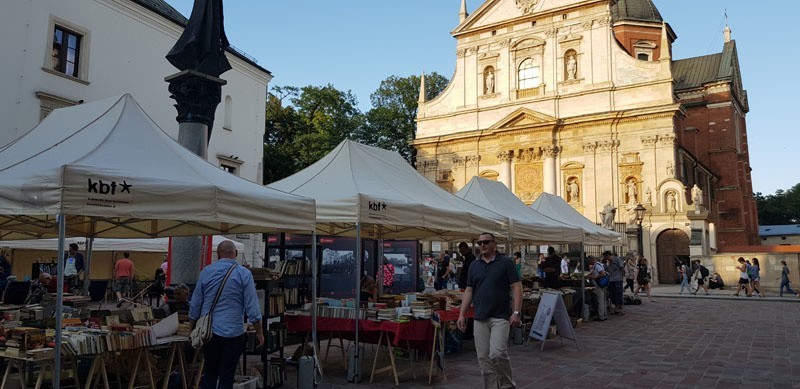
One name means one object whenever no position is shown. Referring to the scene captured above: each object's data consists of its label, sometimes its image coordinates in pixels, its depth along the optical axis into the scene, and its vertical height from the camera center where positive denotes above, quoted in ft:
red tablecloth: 23.85 -2.87
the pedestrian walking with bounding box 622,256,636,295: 68.85 -1.13
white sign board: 32.60 -3.08
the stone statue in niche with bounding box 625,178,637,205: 116.67 +14.64
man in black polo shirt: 19.22 -1.70
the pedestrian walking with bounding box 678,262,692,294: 78.97 -1.74
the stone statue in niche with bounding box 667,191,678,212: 101.35 +10.54
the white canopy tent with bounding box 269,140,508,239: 25.54 +3.13
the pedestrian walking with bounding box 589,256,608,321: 48.42 -2.06
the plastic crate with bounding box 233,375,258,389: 19.58 -4.18
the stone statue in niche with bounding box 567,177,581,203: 124.20 +14.85
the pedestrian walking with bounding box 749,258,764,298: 74.08 -1.54
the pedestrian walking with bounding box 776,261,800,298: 73.67 -1.76
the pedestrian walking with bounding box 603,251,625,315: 53.11 -1.84
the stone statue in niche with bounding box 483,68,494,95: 136.87 +41.94
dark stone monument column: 28.12 +8.28
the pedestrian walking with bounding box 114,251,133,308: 53.57 -1.60
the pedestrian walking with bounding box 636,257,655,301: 69.21 -1.45
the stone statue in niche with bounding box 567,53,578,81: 126.52 +41.99
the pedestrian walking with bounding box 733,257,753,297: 73.36 -1.80
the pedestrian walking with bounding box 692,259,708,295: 79.30 -1.61
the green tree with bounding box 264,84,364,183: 136.36 +32.84
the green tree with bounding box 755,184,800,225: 241.35 +22.84
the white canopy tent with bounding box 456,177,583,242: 39.40 +3.57
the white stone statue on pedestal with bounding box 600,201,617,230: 100.32 +8.06
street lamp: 99.13 +7.45
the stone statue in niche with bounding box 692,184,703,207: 99.21 +11.23
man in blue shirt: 16.63 -1.53
